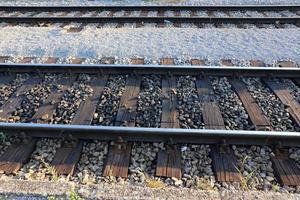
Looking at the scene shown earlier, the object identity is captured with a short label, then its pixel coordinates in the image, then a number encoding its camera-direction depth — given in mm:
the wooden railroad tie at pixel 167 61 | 6253
